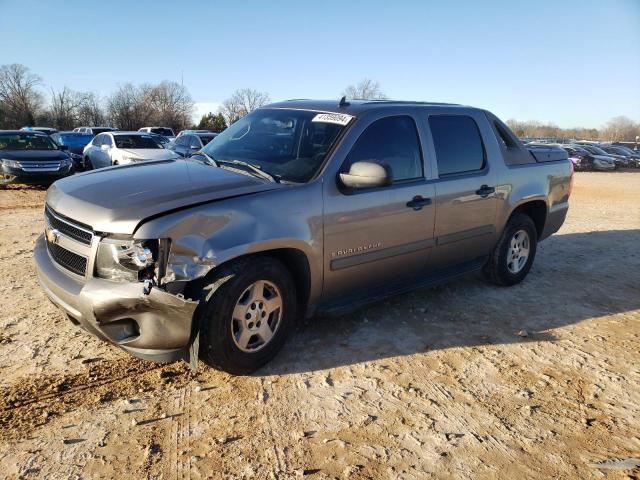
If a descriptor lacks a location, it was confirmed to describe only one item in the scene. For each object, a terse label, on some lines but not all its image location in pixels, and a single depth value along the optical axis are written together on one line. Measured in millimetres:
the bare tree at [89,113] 64250
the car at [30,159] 12523
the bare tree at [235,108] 71206
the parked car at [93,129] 31605
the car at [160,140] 15072
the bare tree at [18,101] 59344
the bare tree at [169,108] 64000
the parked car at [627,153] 31880
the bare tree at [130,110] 61188
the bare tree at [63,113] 60281
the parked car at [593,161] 28984
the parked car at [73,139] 25316
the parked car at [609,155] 29933
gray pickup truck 2855
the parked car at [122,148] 13617
